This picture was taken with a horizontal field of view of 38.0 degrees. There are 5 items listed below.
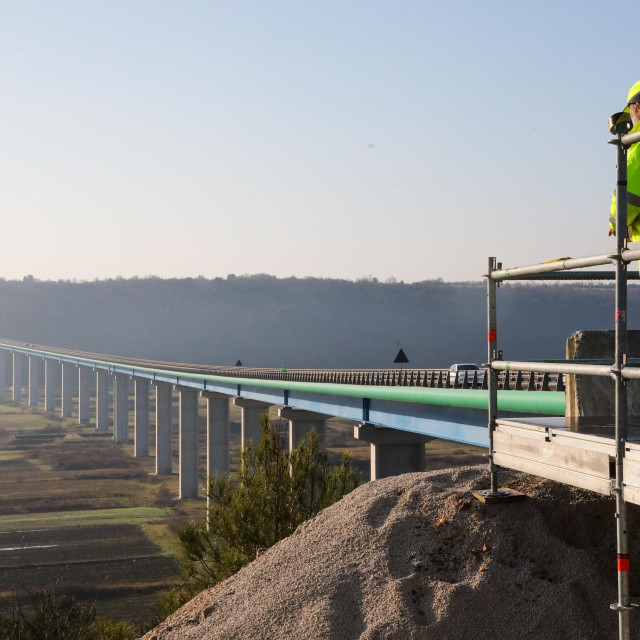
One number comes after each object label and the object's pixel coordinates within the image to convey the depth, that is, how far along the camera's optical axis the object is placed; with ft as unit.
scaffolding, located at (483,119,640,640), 25.58
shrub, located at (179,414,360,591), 65.82
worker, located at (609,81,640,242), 27.01
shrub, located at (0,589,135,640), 67.82
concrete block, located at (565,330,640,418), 34.65
